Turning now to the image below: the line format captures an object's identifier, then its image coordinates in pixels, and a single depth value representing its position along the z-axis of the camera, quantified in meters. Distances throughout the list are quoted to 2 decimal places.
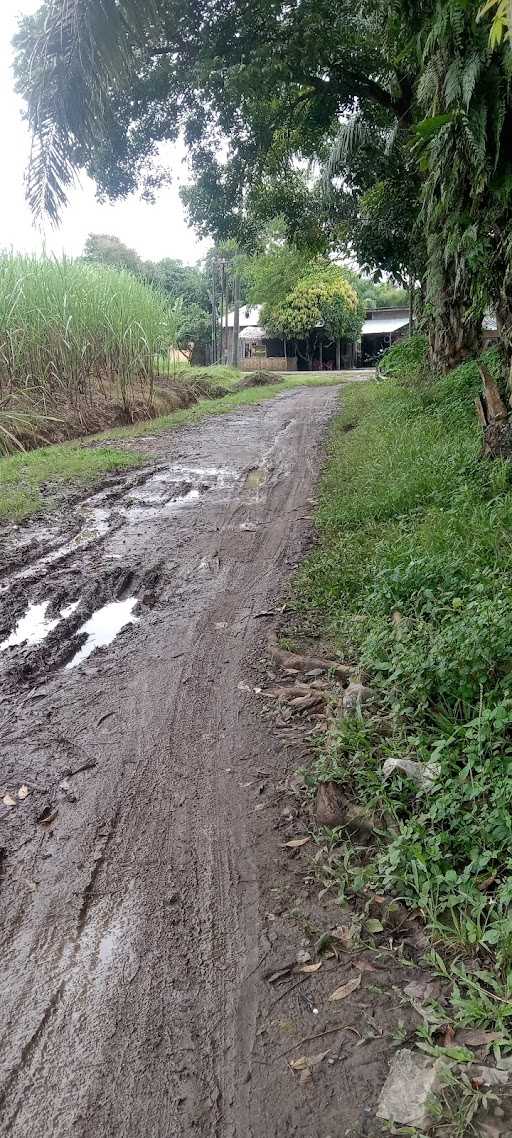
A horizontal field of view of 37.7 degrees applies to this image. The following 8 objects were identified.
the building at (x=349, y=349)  38.47
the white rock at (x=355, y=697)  3.27
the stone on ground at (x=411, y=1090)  1.69
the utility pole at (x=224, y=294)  35.47
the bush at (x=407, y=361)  12.77
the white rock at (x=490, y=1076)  1.73
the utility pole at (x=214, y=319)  37.65
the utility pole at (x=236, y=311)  34.25
